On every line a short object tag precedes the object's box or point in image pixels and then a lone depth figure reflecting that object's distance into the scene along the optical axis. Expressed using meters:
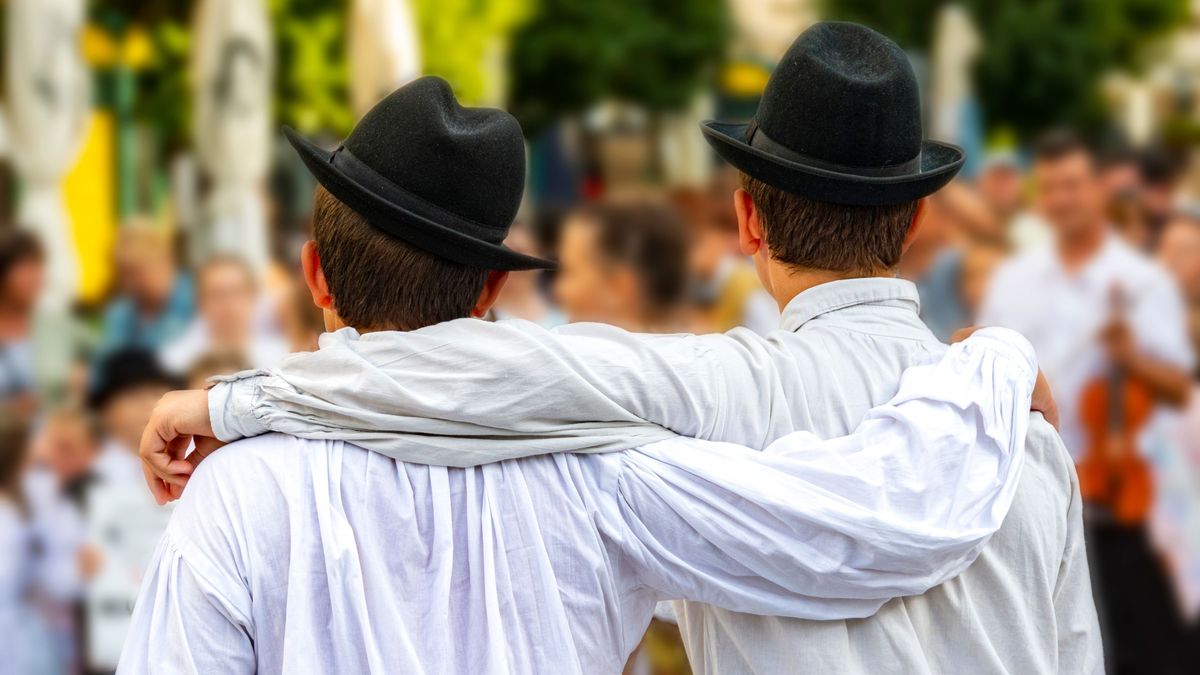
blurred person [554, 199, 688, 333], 10.52
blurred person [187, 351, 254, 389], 12.00
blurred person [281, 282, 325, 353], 12.09
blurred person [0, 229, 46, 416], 12.86
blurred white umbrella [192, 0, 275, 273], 18.23
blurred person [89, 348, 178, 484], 11.46
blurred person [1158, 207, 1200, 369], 14.03
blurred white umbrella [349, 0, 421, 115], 19.80
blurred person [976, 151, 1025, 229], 19.75
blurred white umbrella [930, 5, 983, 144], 38.44
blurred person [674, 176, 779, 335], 14.05
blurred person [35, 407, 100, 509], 11.43
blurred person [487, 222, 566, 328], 12.58
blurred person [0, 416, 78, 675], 10.37
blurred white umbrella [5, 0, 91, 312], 16.77
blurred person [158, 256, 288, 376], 13.83
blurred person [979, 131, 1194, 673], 13.07
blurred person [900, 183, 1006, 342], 15.20
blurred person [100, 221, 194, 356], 15.78
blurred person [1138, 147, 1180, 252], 17.00
